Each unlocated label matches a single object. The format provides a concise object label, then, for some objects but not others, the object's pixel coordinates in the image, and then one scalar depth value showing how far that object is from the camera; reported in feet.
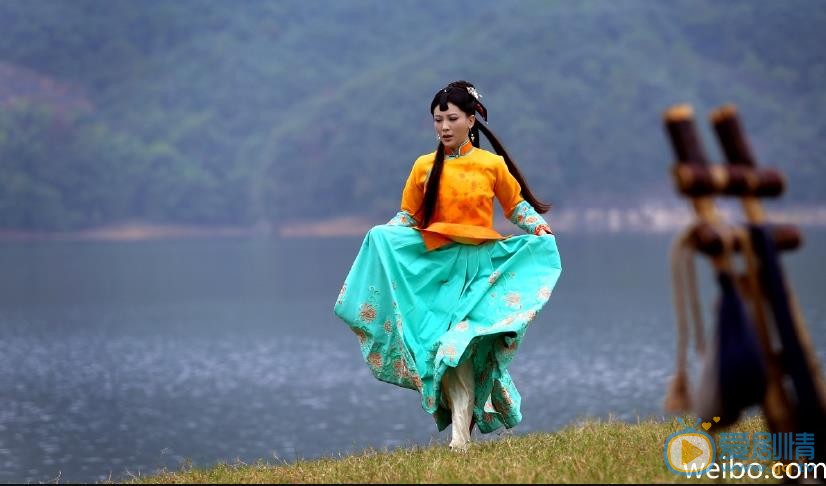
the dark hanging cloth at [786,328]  24.49
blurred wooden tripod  23.94
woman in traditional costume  40.96
